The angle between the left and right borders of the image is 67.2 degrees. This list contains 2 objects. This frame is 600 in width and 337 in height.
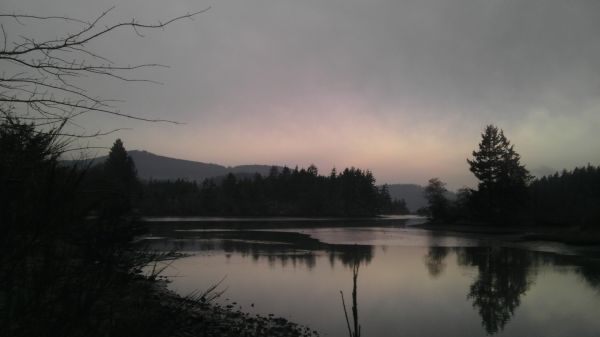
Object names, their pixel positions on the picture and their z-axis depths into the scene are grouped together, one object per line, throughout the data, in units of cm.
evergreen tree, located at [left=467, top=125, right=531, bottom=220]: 6831
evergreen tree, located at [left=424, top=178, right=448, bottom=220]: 8429
